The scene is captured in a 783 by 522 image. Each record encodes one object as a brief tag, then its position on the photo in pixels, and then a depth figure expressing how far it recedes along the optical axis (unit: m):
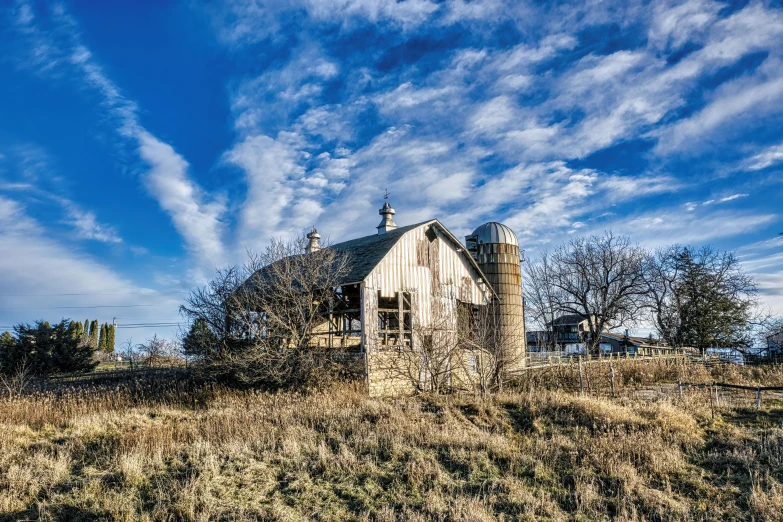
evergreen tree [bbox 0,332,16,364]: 27.21
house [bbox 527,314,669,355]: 48.50
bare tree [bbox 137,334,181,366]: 35.25
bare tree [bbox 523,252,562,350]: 36.03
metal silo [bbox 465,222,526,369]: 24.36
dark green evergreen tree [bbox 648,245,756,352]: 35.12
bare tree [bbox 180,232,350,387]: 16.31
